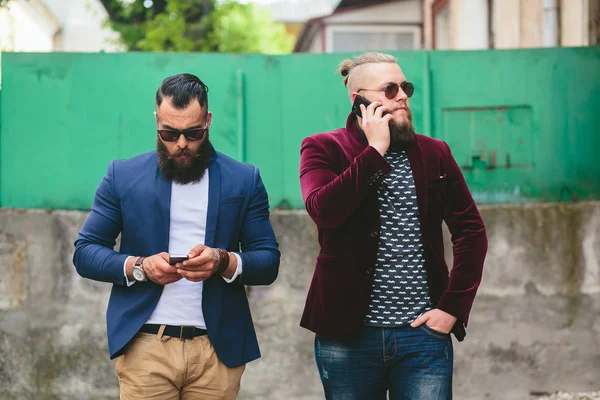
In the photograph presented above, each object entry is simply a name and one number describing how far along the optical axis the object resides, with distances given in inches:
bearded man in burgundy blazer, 134.9
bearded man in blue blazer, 133.3
